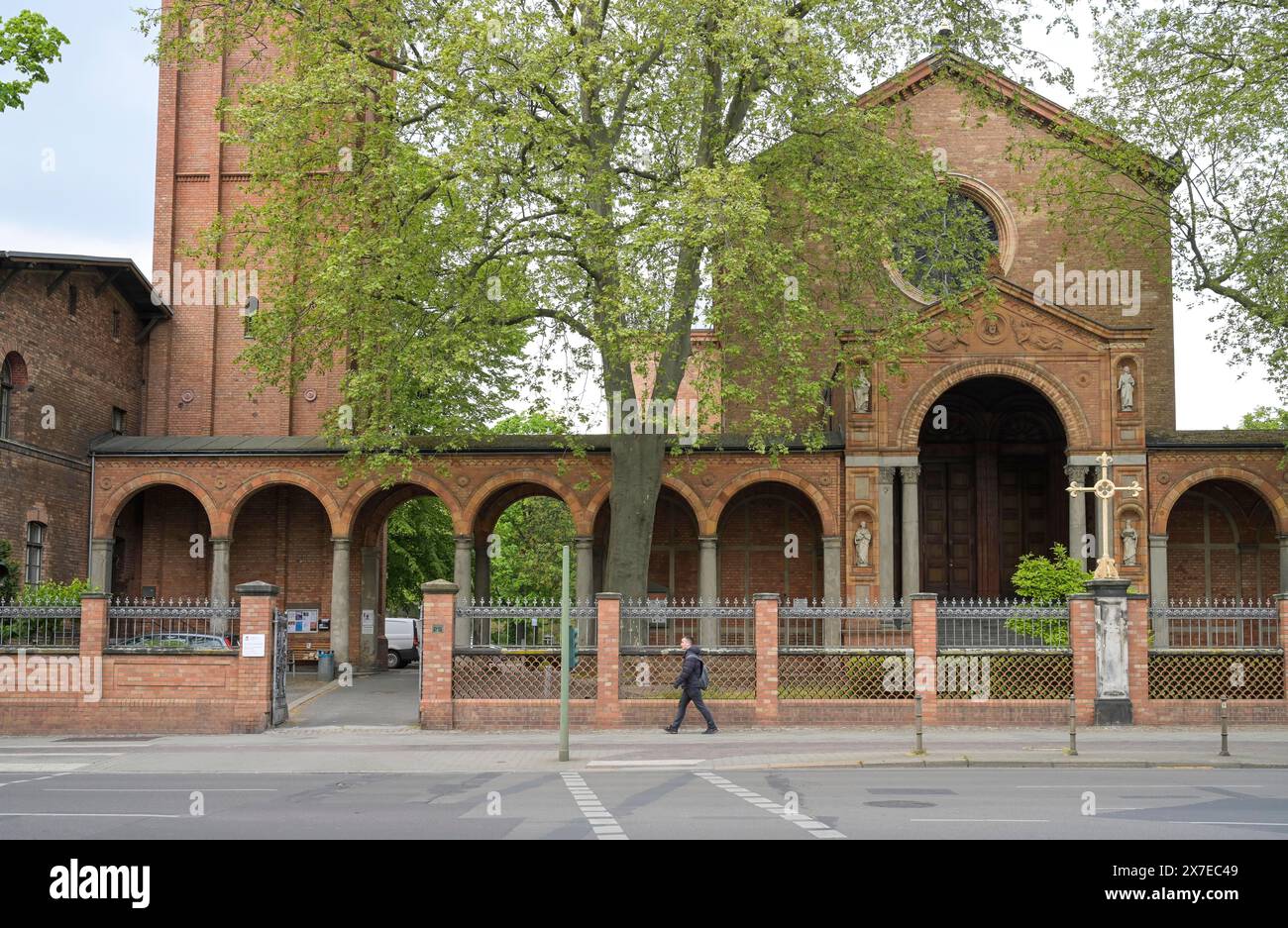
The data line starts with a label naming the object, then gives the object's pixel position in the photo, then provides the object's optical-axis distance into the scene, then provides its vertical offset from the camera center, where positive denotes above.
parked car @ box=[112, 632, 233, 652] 22.64 -1.33
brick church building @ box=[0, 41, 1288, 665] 30.75 +2.33
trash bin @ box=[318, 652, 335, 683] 30.98 -2.33
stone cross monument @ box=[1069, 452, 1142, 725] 22.33 -1.33
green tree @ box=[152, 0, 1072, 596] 23.42 +7.09
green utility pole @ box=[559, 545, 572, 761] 17.86 -1.35
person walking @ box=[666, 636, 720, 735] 21.41 -1.81
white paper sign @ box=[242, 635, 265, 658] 22.03 -1.32
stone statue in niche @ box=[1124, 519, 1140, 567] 30.16 +0.63
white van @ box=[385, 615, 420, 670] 42.84 -2.34
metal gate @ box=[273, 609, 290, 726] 22.91 -1.74
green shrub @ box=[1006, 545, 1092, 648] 26.78 -0.16
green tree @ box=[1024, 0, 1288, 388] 27.52 +9.47
